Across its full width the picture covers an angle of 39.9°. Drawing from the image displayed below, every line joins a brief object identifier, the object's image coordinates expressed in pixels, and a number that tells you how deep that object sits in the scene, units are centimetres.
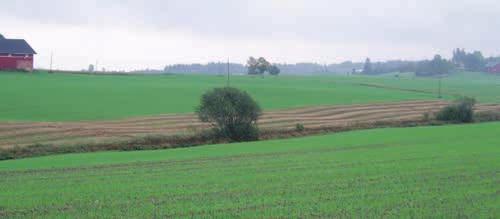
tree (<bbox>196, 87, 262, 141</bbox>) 5325
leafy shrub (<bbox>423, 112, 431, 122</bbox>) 7006
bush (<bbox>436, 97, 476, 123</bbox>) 7100
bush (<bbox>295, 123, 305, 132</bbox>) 5772
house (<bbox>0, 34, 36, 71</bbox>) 10412
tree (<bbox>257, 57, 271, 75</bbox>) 16929
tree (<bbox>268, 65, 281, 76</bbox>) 16900
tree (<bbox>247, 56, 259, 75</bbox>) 17116
